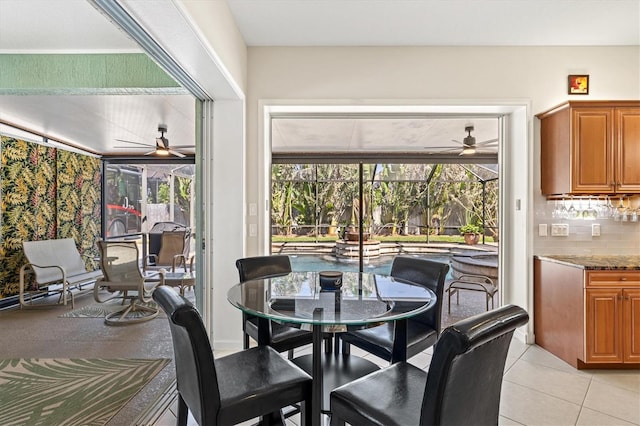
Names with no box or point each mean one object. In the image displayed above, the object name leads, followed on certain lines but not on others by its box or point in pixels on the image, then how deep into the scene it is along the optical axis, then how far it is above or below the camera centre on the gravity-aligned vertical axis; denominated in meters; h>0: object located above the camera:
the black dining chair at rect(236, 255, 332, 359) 2.03 -0.72
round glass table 1.50 -0.48
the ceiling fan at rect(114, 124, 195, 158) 5.04 +1.11
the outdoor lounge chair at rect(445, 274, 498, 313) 3.85 -0.86
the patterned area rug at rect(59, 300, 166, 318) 4.08 -1.25
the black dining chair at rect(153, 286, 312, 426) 1.25 -0.73
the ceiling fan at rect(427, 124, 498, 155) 4.26 +0.95
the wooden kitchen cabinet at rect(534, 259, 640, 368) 2.58 -0.82
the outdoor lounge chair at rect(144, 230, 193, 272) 5.09 -0.58
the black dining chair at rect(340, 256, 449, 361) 1.97 -0.75
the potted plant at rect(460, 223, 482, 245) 4.55 -0.25
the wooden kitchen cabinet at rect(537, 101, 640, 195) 2.80 +0.57
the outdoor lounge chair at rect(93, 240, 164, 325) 3.84 -0.77
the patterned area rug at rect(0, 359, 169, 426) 2.05 -1.26
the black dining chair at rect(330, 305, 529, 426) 1.02 -0.64
